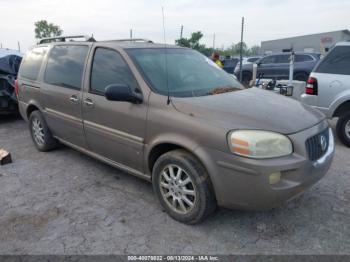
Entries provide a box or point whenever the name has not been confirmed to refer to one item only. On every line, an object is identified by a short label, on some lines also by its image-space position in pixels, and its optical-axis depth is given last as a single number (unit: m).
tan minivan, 2.52
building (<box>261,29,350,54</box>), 46.59
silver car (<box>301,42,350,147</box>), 5.27
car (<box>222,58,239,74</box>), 17.94
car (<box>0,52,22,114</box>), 6.86
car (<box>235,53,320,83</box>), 13.17
